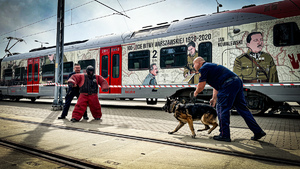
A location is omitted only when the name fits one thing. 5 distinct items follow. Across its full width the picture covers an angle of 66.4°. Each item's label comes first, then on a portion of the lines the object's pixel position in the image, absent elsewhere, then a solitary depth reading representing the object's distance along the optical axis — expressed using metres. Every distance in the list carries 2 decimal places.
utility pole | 10.02
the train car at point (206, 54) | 7.10
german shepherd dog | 4.39
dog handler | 4.10
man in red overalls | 6.62
